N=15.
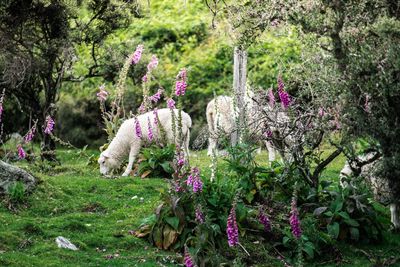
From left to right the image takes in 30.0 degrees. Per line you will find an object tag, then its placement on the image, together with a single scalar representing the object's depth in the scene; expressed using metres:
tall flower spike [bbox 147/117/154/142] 14.49
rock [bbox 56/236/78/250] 9.98
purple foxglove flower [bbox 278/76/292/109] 10.74
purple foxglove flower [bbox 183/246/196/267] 7.32
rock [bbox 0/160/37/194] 12.10
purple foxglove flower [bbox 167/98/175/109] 12.49
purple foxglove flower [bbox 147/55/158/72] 16.23
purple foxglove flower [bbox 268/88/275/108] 12.04
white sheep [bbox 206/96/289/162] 11.92
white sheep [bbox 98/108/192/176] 15.84
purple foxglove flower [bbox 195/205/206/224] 8.52
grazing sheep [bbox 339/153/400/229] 9.77
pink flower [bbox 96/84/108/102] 17.07
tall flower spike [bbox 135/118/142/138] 14.64
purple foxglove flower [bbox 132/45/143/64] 16.12
